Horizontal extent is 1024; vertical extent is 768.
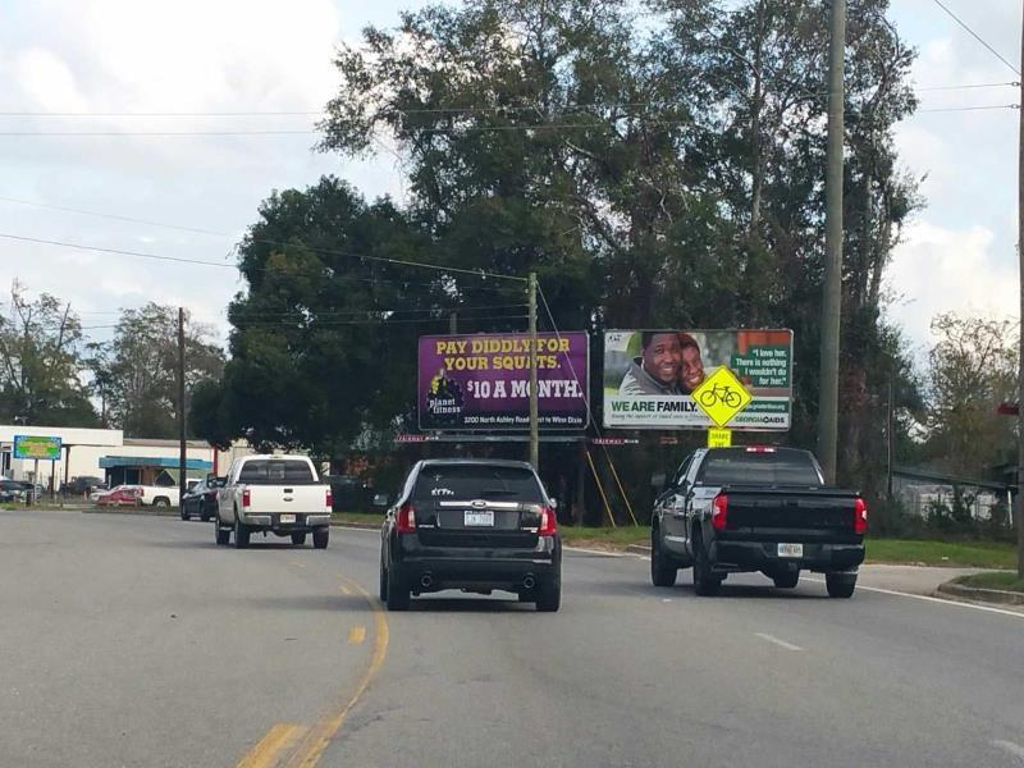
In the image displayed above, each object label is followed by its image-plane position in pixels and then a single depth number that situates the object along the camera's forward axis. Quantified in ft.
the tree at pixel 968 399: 234.17
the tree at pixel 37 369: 380.78
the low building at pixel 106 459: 331.98
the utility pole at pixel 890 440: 181.88
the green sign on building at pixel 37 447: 276.41
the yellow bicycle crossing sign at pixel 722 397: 146.32
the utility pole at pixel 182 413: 226.17
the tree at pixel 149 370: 390.62
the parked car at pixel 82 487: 311.06
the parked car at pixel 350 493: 214.07
